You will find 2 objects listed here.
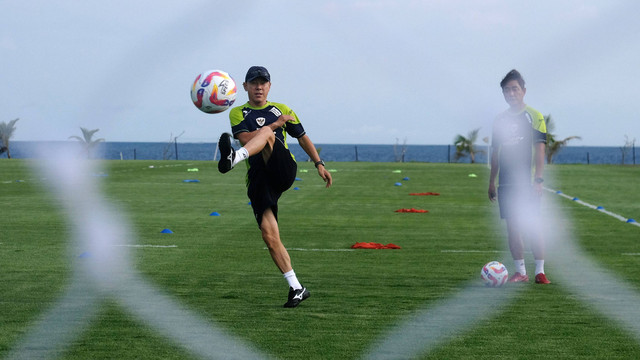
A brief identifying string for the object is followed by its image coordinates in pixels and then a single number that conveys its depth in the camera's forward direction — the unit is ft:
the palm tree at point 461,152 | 206.53
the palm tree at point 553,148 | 199.29
